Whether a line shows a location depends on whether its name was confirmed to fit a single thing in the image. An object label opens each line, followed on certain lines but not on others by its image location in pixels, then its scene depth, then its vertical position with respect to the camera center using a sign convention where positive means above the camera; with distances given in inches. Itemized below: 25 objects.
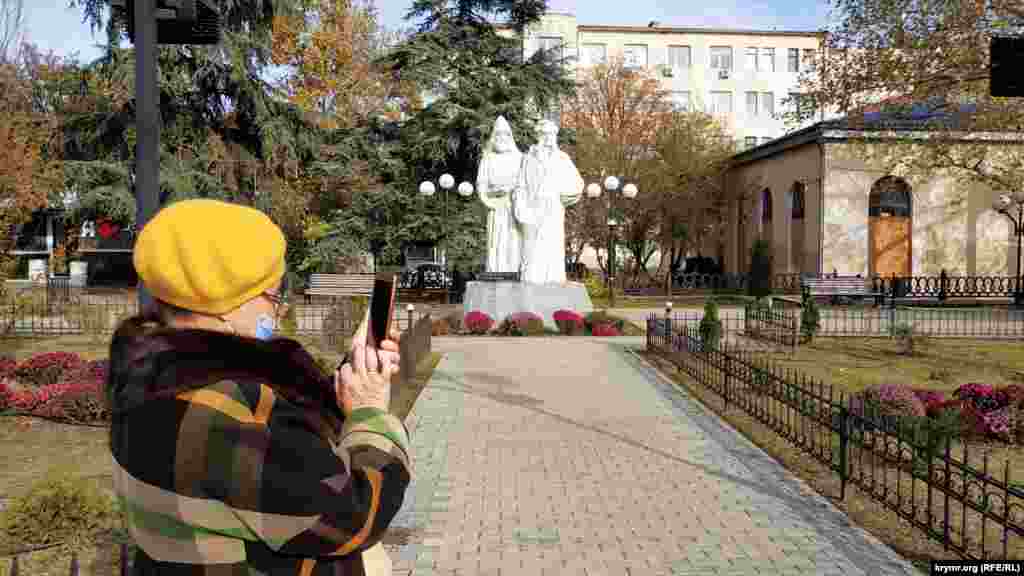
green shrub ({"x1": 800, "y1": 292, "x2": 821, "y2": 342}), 703.1 -39.2
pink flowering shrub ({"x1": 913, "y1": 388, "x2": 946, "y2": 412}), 379.9 -54.6
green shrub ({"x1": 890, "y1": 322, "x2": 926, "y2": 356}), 657.4 -50.9
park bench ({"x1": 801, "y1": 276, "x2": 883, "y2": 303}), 1156.5 -24.4
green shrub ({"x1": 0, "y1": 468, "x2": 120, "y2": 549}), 215.0 -56.9
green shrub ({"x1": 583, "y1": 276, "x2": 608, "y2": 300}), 1267.2 -26.0
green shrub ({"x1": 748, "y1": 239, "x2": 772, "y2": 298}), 1336.1 +0.9
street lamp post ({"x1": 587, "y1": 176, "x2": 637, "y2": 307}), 922.7 +81.7
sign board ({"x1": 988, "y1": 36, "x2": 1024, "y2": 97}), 215.0 +46.9
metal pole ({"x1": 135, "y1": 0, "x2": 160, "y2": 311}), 176.7 +32.0
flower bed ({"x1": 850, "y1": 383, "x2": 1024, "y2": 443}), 357.1 -55.8
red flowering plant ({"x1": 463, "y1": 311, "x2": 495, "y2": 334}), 799.1 -44.6
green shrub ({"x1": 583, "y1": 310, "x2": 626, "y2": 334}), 804.0 -43.3
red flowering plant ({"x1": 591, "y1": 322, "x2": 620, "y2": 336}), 791.1 -51.1
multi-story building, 2524.6 +579.0
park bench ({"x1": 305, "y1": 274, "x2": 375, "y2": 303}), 1139.9 -14.9
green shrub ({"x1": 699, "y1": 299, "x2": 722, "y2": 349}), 598.9 -37.2
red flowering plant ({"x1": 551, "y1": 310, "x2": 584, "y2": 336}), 797.2 -45.0
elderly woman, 69.7 -12.5
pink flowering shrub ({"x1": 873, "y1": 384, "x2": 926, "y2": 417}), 360.2 -52.8
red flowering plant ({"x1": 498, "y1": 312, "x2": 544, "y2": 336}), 792.3 -46.9
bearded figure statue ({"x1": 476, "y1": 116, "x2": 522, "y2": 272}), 916.0 +81.6
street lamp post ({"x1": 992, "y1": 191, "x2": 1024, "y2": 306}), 1189.2 +75.0
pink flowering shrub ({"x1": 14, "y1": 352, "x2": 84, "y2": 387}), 474.7 -48.9
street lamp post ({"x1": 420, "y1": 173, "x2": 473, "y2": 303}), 1014.4 +96.2
